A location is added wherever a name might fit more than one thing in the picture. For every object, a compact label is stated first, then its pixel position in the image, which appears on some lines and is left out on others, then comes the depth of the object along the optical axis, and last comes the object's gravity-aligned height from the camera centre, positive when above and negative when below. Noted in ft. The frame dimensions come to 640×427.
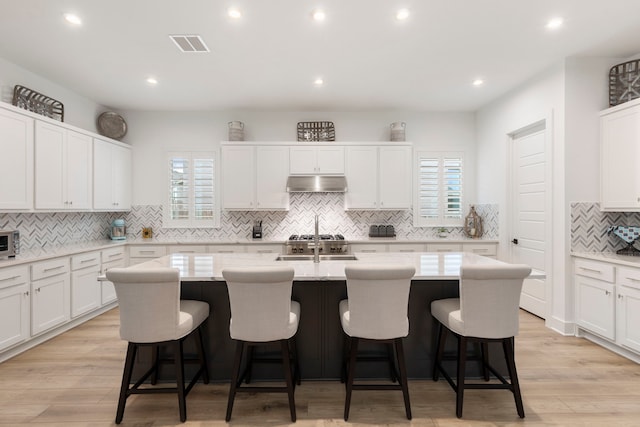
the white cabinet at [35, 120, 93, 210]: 11.74 +1.75
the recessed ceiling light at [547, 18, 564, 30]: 9.34 +5.60
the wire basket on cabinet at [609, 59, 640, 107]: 10.97 +4.57
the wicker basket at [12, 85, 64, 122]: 11.76 +4.27
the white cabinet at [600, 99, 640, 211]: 10.21 +1.83
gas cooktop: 16.28 -1.29
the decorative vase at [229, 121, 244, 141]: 16.87 +4.29
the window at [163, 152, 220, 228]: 17.71 +1.11
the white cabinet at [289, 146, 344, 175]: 16.81 +2.74
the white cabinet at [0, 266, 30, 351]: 9.54 -2.90
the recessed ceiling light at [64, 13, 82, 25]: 8.96 +5.52
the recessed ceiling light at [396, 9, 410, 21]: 8.85 +5.56
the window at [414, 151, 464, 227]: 18.16 +1.13
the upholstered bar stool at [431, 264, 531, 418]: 6.63 -2.12
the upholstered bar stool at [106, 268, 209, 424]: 6.42 -2.13
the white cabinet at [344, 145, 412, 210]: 16.92 +1.91
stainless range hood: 16.43 +1.50
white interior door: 13.03 +0.14
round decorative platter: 16.34 +4.53
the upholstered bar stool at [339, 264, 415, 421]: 6.53 -2.01
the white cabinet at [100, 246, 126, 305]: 14.06 -2.37
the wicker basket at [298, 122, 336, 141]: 17.35 +4.29
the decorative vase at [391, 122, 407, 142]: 17.07 +4.34
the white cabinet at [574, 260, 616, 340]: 10.02 -2.81
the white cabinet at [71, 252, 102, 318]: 12.34 -2.89
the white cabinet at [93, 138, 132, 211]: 14.88 +1.79
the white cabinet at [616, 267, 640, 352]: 9.23 -2.85
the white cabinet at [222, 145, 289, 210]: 16.71 +1.89
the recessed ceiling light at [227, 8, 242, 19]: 8.79 +5.55
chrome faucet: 9.04 -1.22
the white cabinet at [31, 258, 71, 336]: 10.63 -2.88
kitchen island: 8.31 -3.00
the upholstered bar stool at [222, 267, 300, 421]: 6.42 -2.05
